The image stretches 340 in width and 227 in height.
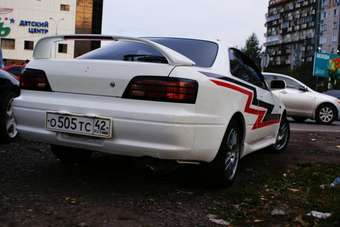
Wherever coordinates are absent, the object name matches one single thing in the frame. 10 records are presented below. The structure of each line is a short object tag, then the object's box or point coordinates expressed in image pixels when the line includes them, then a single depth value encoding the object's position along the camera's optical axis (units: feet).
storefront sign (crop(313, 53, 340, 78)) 219.61
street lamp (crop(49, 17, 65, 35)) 246.47
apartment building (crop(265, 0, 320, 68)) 405.68
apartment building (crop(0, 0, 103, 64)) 238.07
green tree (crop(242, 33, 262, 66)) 343.24
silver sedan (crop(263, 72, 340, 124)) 47.47
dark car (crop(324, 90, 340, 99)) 68.06
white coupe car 13.28
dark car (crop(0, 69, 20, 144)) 21.02
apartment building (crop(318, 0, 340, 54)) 349.61
